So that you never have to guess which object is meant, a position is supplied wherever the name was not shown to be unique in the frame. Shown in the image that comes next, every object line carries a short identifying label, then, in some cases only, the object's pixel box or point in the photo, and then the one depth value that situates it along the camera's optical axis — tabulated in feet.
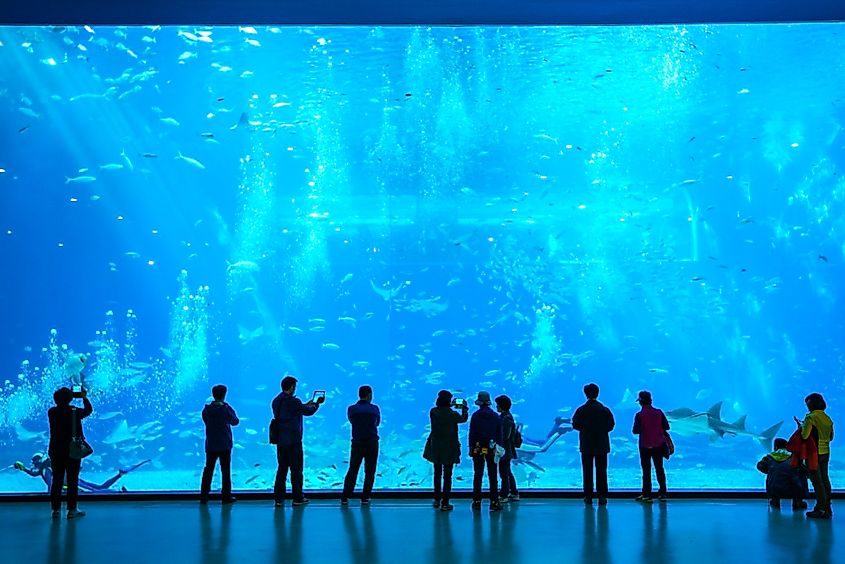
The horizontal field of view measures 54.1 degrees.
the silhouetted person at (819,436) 25.66
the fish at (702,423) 43.13
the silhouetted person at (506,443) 27.94
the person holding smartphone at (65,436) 26.78
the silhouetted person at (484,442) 27.22
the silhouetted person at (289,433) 29.14
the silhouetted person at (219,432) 29.31
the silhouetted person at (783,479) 28.22
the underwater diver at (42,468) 35.18
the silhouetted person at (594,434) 29.19
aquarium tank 78.07
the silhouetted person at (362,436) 29.45
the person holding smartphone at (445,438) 27.78
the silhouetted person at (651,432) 29.84
